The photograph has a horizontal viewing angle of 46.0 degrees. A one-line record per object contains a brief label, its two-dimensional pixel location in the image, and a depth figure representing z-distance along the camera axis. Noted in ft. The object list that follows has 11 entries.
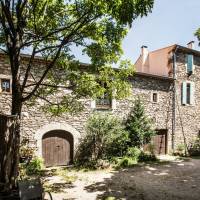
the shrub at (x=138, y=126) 44.57
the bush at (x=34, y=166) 33.88
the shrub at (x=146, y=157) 43.65
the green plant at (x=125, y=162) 39.73
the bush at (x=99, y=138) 40.32
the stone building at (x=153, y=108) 37.54
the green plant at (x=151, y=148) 46.36
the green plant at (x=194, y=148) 51.90
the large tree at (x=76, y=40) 19.48
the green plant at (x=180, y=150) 51.45
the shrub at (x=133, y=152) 42.85
